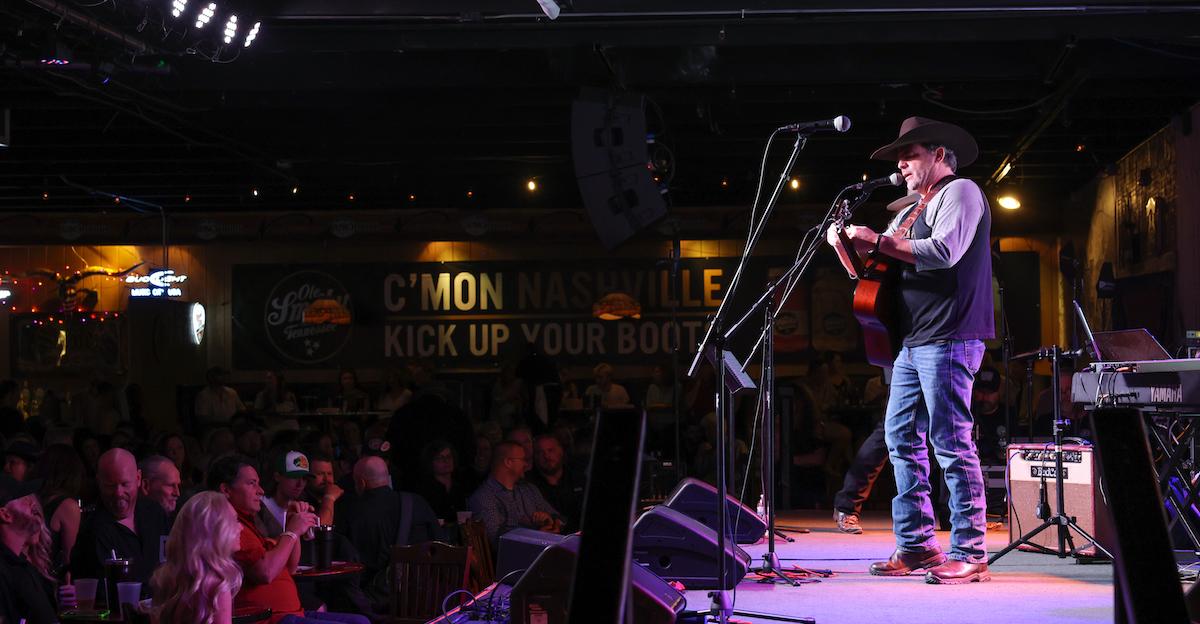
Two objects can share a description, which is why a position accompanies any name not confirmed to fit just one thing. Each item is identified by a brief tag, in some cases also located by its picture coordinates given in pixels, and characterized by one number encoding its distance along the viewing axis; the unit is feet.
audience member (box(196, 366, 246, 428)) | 49.08
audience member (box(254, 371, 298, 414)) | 52.06
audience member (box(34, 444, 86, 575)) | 18.35
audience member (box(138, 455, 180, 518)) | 19.12
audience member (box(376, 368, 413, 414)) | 49.78
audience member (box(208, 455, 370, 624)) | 15.75
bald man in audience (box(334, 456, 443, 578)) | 21.89
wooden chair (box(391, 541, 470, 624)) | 18.30
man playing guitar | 13.89
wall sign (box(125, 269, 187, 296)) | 57.31
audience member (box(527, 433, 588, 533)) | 28.43
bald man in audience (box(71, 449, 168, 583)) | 16.85
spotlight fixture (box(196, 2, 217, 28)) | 24.14
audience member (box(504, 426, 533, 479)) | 27.38
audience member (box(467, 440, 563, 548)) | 23.89
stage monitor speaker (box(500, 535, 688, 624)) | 10.79
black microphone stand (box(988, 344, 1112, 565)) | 16.80
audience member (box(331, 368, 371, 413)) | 52.26
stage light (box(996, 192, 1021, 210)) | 47.06
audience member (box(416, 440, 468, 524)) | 26.73
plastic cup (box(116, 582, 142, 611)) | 14.20
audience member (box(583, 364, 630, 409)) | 52.19
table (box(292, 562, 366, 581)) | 18.16
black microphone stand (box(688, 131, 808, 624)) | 11.00
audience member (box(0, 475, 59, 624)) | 14.40
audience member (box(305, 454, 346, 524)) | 21.24
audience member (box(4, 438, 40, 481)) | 22.63
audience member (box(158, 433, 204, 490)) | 29.19
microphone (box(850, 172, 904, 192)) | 13.63
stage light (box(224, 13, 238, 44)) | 24.76
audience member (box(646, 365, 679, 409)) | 51.44
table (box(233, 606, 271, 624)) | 14.80
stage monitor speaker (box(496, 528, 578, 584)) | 15.21
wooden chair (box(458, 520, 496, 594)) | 20.17
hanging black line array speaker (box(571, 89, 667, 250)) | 29.73
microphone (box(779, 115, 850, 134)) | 13.51
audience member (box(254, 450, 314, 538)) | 20.63
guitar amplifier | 18.25
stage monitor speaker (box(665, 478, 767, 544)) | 17.79
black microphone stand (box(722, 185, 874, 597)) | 13.69
